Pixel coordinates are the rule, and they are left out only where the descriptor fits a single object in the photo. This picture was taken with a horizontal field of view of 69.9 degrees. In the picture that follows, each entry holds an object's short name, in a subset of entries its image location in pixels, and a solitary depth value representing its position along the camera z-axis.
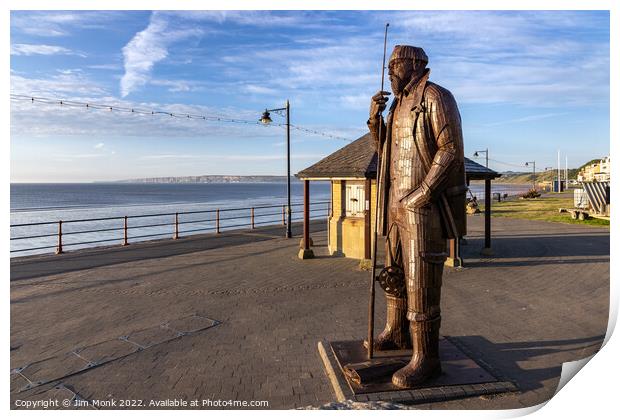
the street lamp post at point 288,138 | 16.11
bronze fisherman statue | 4.00
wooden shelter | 10.49
